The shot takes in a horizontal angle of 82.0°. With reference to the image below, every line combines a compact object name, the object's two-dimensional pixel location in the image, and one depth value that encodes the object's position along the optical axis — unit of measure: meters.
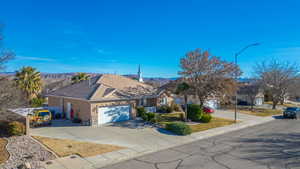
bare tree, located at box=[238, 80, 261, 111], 33.32
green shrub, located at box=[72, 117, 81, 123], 16.75
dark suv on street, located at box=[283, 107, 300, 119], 23.00
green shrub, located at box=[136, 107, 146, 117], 18.95
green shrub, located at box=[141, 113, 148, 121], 17.38
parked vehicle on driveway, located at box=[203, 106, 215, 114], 23.67
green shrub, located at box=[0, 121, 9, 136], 11.76
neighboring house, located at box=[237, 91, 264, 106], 39.19
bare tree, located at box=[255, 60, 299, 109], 33.03
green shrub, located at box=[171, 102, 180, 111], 24.01
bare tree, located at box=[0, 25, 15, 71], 9.60
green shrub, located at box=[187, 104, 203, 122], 18.73
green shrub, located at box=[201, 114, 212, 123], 18.41
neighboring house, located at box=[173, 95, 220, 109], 28.13
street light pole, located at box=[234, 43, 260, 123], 18.20
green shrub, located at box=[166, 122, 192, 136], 13.65
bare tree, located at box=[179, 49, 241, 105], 18.06
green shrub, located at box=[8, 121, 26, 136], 11.59
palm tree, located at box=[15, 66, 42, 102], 25.12
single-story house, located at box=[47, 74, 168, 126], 16.17
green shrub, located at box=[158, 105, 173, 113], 22.59
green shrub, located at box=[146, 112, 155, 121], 17.27
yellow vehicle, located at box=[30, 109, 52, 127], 15.09
